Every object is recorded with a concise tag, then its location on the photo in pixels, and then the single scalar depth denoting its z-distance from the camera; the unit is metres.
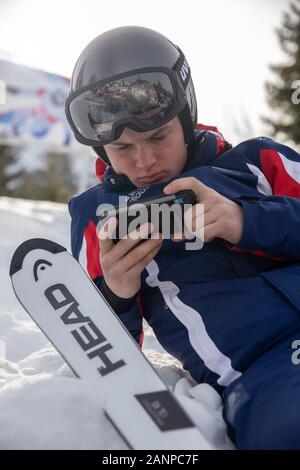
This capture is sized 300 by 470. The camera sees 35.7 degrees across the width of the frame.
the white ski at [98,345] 1.01
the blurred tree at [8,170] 17.80
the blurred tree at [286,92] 14.46
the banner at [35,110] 6.71
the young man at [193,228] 1.29
